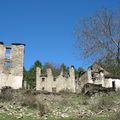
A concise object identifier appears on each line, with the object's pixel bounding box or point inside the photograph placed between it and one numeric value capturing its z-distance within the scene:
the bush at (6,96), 19.26
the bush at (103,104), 16.56
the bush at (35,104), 15.25
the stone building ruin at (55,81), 42.78
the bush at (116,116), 12.29
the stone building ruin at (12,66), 35.03
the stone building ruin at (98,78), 42.59
